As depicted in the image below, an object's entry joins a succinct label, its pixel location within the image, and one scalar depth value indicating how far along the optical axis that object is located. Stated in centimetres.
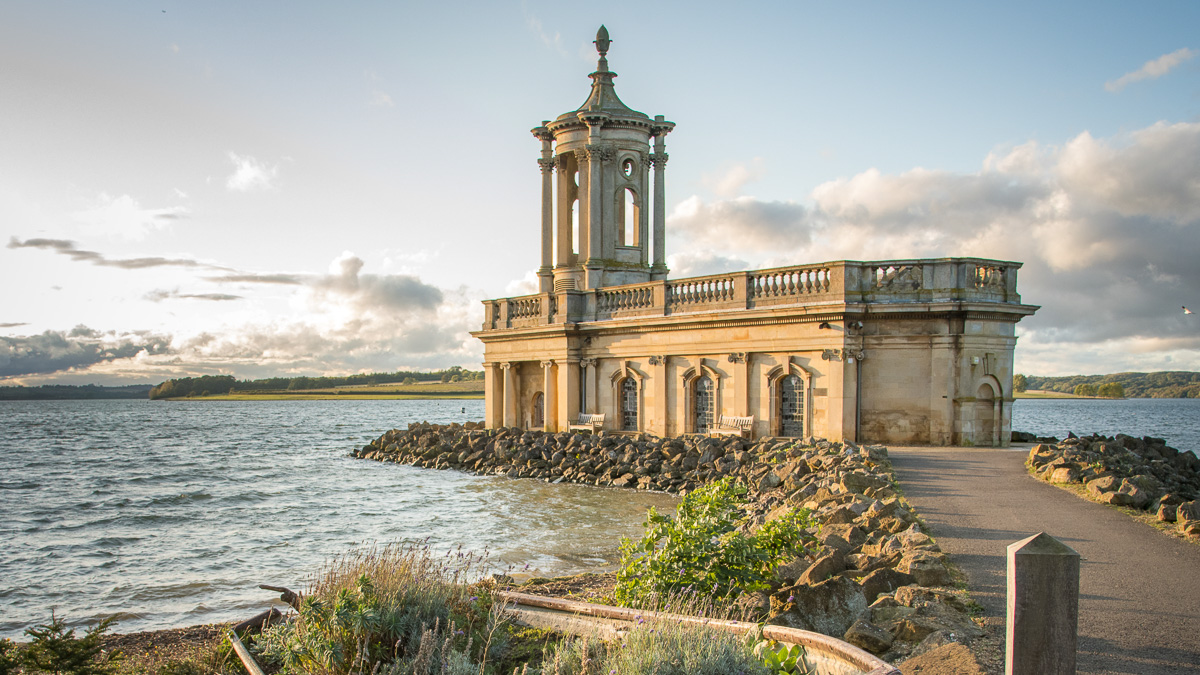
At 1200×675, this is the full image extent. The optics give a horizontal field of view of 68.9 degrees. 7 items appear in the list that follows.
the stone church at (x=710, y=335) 2338
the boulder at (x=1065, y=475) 1590
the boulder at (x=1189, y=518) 1132
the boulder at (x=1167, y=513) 1225
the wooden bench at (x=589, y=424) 3112
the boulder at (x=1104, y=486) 1423
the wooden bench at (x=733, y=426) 2633
